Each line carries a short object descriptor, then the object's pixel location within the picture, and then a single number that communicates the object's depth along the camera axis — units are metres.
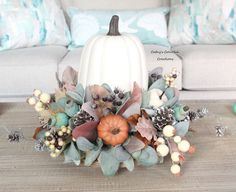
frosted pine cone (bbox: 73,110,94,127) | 0.77
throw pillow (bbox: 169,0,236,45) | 1.97
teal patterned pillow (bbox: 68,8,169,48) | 2.14
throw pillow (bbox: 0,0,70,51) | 1.92
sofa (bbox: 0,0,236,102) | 1.72
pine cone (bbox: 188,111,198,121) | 0.86
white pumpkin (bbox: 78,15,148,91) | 0.87
